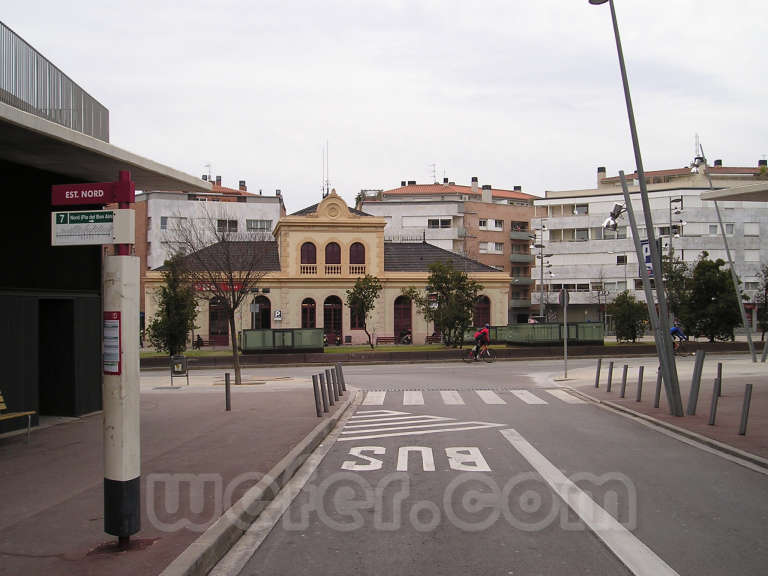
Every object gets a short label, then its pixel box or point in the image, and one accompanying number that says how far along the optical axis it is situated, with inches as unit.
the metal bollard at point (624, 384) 746.2
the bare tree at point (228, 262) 1053.2
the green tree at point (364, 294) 1939.0
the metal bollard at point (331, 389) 705.6
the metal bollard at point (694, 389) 581.3
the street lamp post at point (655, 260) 608.1
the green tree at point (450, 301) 1706.4
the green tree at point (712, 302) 1716.3
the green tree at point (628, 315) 1834.4
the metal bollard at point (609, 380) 812.6
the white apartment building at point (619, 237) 2933.1
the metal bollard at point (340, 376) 850.3
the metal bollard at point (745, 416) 486.3
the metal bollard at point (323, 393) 639.1
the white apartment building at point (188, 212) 2928.2
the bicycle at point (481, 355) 1467.8
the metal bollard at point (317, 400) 602.2
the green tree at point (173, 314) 1424.7
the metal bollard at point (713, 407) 530.0
